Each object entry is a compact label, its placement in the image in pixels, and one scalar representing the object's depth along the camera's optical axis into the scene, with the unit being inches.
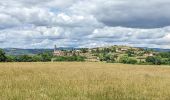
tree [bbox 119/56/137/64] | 3448.8
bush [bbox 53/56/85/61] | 3591.5
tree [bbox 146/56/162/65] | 3404.5
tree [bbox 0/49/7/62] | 3131.9
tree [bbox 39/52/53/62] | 3722.9
